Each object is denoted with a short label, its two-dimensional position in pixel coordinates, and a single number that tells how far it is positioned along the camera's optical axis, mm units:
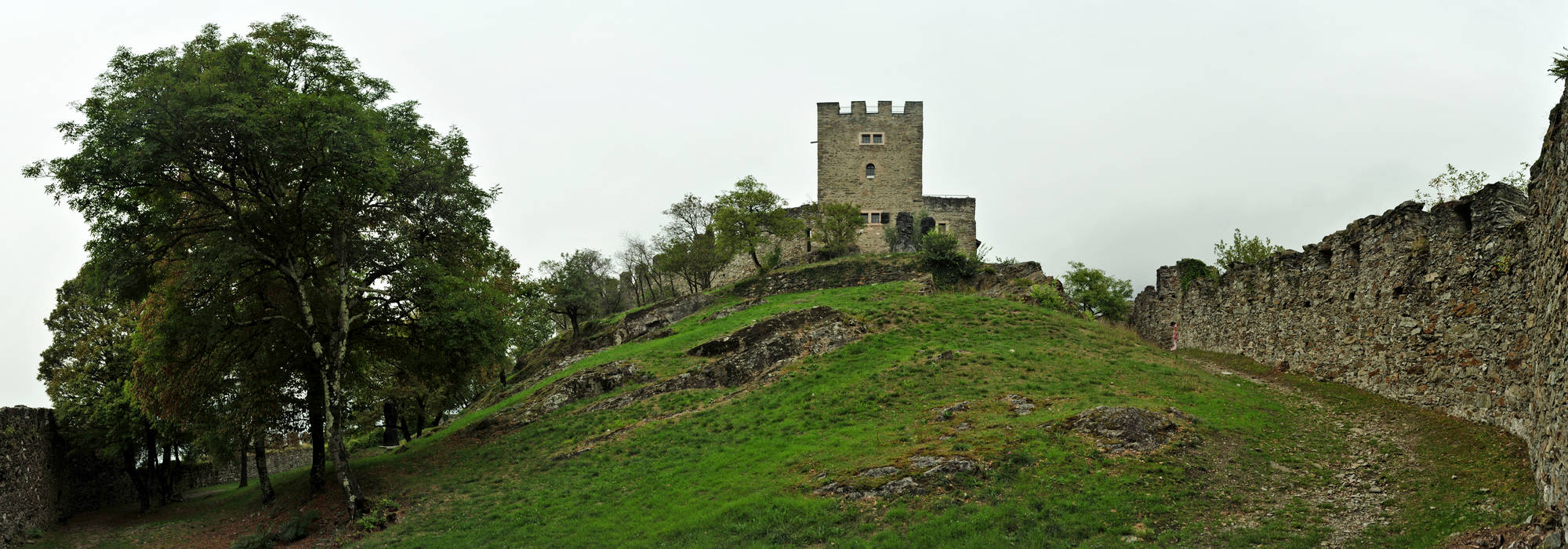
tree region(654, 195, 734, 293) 53750
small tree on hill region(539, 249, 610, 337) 46938
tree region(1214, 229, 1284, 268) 46469
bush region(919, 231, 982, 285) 40531
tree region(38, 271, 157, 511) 27938
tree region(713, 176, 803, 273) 46938
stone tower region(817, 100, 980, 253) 54250
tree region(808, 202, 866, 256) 49906
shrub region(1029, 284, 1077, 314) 36156
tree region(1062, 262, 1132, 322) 54406
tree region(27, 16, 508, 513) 19406
